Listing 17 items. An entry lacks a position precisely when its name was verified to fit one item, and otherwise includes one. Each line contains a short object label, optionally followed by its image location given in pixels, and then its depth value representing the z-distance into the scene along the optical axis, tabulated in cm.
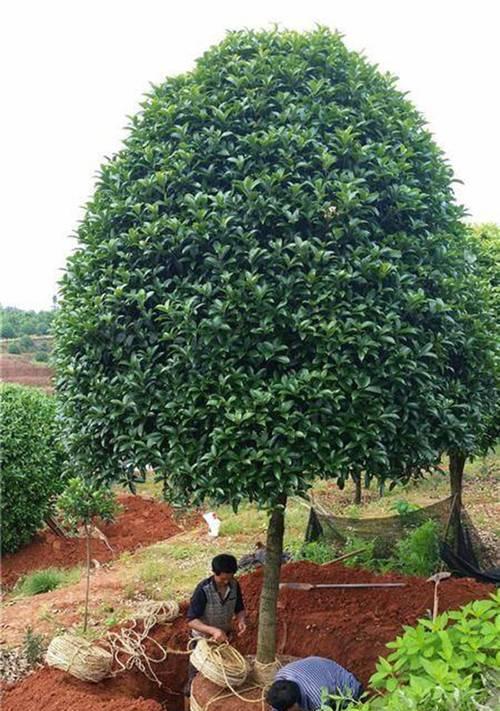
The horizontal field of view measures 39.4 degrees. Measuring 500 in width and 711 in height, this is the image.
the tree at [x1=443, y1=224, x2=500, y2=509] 464
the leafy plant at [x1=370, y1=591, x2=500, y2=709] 293
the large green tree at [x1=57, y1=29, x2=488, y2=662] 409
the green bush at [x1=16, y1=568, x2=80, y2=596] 958
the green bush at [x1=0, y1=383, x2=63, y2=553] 1071
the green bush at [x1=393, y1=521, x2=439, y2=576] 852
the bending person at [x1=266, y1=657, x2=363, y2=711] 425
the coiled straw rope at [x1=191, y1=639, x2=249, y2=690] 488
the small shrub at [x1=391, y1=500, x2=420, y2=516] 987
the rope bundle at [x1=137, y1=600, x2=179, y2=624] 648
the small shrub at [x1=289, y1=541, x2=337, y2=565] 908
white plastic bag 1101
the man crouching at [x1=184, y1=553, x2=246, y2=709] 543
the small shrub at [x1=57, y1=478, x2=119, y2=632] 802
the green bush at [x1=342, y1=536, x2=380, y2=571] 871
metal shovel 685
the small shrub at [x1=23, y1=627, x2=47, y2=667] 675
